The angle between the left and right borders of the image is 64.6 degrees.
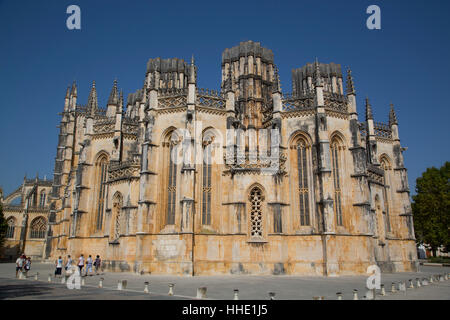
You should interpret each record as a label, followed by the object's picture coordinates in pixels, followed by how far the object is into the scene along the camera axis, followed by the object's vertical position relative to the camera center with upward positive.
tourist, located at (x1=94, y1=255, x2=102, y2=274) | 27.80 -1.24
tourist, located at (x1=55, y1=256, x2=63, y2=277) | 24.66 -1.36
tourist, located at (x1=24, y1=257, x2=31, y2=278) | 23.48 -1.16
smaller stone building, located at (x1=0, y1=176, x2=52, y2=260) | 61.91 +3.22
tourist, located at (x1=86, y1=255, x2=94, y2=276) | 26.04 -1.18
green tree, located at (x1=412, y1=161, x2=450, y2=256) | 44.44 +4.84
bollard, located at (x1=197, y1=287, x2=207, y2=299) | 13.55 -1.73
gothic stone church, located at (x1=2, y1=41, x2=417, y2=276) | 27.36 +4.29
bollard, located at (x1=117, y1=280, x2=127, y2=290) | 16.76 -1.77
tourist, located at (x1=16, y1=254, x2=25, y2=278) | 23.48 -1.09
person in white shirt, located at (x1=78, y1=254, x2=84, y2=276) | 24.61 -1.06
